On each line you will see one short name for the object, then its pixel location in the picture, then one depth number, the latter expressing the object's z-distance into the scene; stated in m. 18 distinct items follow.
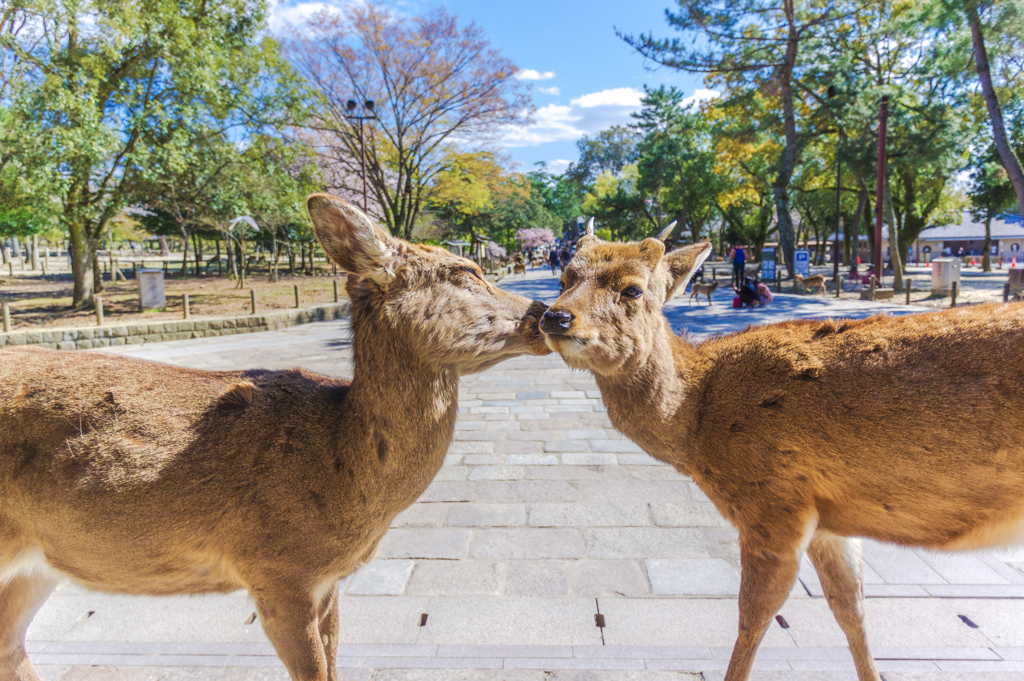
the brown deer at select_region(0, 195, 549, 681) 2.08
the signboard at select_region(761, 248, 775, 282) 24.88
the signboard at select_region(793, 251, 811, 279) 25.05
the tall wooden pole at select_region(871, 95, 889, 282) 19.69
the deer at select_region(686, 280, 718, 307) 19.72
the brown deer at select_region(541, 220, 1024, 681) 2.11
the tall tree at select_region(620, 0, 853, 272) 21.61
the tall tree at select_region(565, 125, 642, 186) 71.56
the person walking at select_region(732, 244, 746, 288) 22.62
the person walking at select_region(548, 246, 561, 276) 37.71
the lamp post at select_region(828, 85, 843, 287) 23.70
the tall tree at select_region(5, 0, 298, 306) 13.38
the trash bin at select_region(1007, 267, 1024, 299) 16.55
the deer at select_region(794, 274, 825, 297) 22.19
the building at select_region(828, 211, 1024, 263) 65.38
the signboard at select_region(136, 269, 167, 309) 18.30
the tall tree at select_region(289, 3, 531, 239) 23.44
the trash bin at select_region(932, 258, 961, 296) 19.67
